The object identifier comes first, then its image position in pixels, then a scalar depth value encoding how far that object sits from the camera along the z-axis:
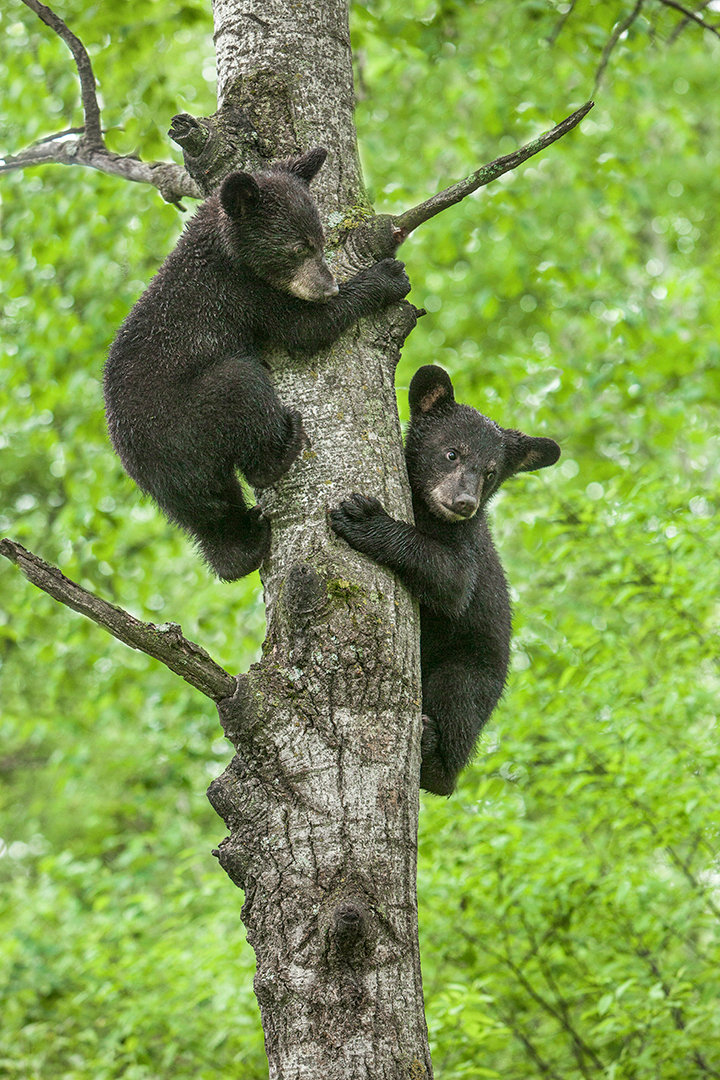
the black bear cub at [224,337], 5.36
